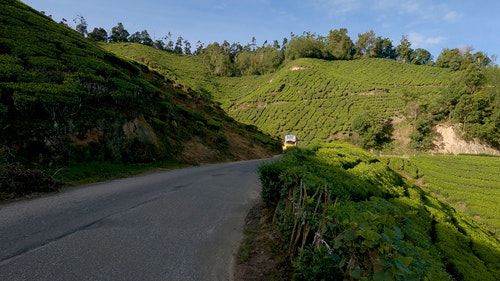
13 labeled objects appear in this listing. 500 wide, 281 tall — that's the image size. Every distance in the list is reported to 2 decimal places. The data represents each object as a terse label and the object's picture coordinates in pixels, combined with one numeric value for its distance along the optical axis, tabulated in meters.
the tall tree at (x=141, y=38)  118.00
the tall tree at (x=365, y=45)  107.81
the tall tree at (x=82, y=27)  104.41
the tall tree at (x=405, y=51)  106.89
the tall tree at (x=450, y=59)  87.76
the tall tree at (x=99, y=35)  107.84
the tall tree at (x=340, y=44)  102.72
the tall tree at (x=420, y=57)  104.94
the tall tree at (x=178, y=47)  129.50
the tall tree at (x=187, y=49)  132.25
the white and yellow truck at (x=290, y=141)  36.66
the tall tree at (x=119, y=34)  113.22
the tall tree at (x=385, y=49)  111.28
